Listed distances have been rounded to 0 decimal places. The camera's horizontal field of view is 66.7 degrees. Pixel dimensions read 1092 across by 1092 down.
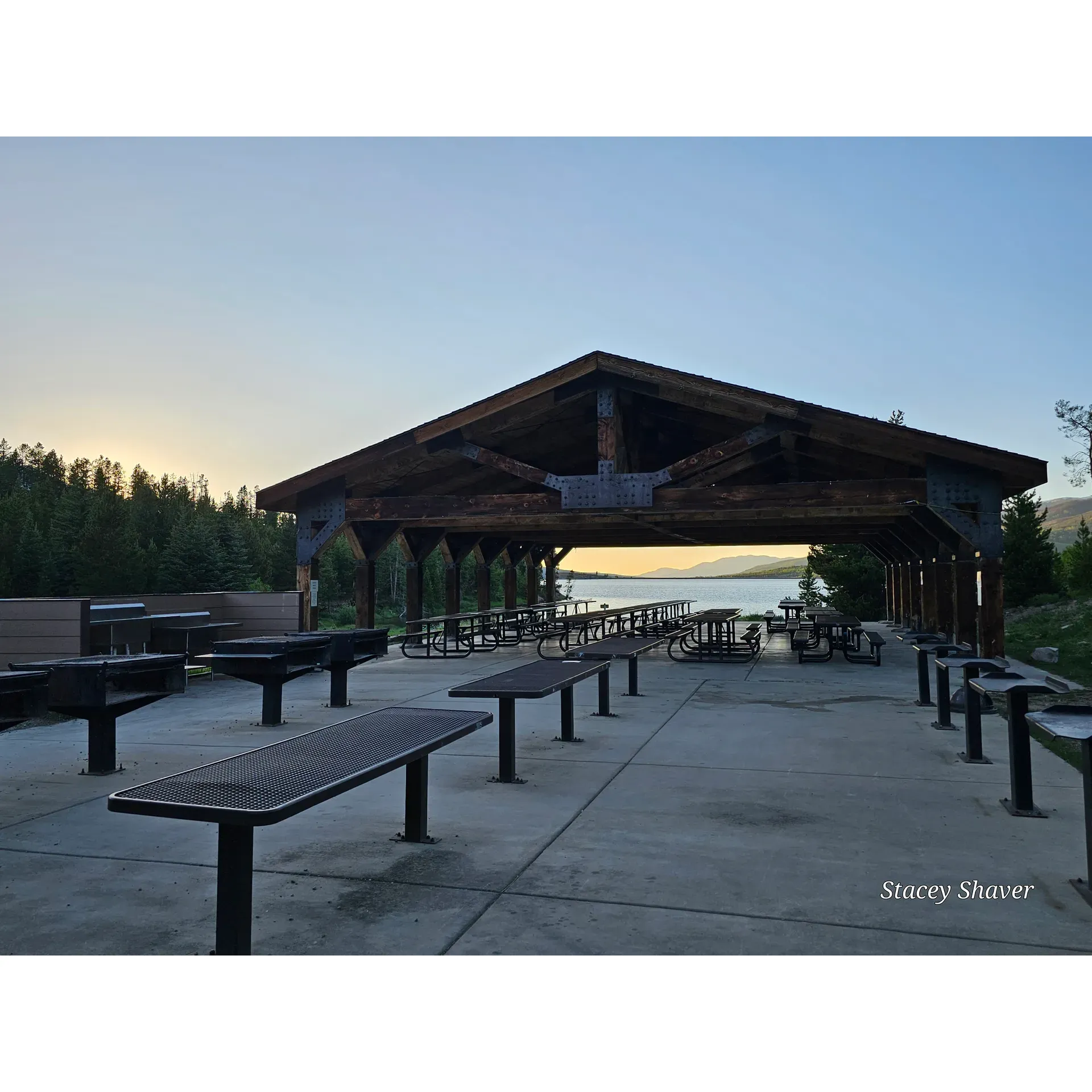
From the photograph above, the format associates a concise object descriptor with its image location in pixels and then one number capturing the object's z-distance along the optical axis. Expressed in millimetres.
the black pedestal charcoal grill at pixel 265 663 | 7379
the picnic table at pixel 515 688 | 5129
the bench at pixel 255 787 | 2436
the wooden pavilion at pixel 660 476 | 10555
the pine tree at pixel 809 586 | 36369
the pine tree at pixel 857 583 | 30391
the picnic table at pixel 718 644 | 13750
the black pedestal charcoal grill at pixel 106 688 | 5379
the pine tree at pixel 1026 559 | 29844
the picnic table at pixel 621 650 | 7802
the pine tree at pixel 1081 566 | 27875
